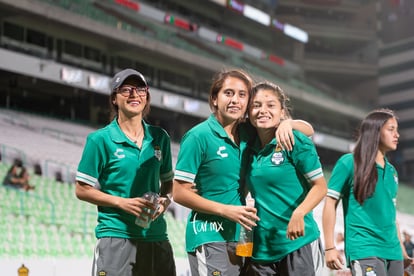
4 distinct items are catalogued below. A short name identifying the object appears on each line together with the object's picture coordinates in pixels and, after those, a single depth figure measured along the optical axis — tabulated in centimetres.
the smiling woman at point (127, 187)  379
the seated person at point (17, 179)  1593
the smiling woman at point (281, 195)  372
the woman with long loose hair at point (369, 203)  438
